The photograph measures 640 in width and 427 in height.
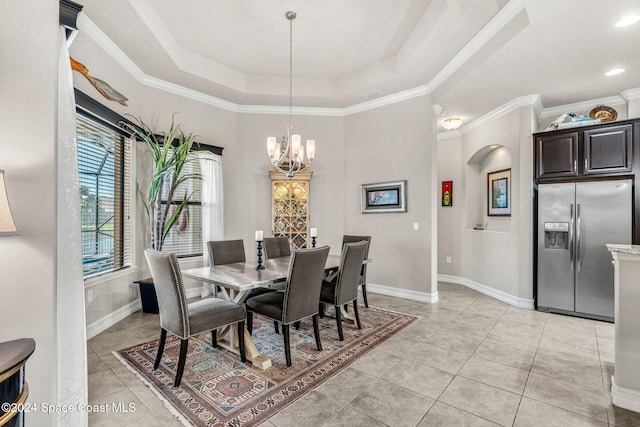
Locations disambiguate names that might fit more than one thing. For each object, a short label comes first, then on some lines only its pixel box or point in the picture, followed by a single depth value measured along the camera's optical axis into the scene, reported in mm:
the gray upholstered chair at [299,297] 2406
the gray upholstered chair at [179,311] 2109
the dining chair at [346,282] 2912
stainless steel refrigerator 3516
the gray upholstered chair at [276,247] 3795
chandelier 3217
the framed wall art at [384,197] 4520
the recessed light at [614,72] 3236
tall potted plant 3557
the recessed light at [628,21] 2377
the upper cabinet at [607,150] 3469
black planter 3678
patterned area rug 1903
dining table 2379
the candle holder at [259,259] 2935
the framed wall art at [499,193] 4867
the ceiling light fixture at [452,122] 4629
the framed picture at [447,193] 5684
